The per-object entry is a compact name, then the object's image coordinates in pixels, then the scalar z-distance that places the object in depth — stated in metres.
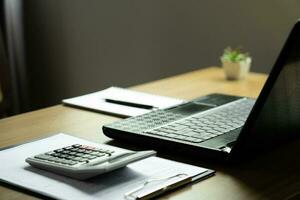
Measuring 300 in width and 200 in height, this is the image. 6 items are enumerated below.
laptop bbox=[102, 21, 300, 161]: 1.03
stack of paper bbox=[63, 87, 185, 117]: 1.43
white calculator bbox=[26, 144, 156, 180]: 1.02
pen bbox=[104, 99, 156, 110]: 1.45
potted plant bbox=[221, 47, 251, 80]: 1.76
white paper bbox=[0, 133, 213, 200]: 0.99
